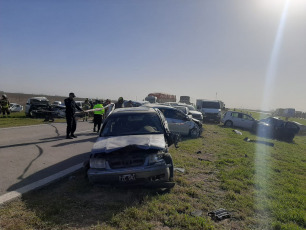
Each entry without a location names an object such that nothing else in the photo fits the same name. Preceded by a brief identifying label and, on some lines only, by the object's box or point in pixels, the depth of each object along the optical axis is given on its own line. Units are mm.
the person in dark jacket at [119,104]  11851
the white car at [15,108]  26888
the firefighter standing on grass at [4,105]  17730
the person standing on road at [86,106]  19512
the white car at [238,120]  19250
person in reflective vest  11086
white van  22969
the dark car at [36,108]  18672
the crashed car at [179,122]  11328
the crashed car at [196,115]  18781
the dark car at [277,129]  15109
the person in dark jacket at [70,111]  9203
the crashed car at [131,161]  4000
